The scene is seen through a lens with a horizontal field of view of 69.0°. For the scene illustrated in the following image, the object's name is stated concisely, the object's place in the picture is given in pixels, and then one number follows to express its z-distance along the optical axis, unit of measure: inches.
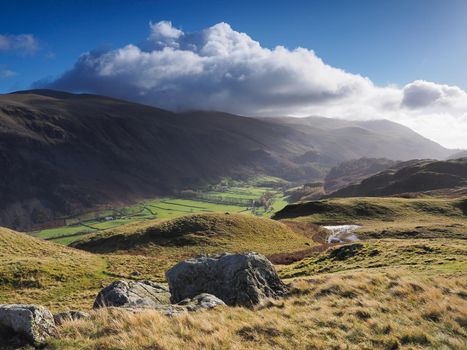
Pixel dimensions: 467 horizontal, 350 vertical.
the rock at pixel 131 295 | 713.6
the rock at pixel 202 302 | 629.1
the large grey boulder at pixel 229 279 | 750.5
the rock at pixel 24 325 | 456.8
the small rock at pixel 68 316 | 527.0
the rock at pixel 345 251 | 1689.2
